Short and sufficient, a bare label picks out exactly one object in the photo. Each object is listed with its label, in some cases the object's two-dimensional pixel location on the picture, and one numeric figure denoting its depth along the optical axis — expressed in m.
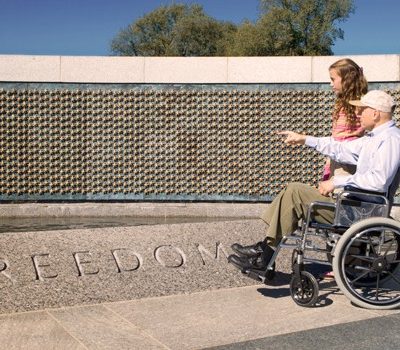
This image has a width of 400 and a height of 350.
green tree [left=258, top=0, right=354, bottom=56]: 42.78
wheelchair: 4.24
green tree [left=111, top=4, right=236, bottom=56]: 47.03
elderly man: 4.34
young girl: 4.89
